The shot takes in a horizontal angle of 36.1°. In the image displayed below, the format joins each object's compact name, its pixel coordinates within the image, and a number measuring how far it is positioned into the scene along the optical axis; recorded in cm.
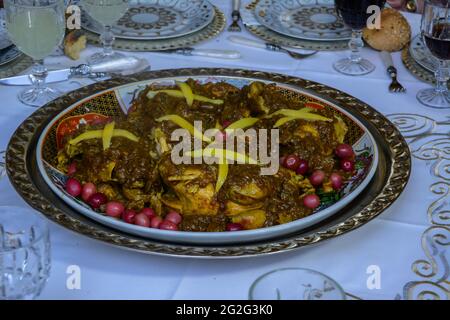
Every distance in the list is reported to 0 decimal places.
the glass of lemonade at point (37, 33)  194
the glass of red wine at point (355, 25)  214
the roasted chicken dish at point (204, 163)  144
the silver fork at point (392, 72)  211
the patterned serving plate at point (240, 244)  132
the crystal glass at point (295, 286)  106
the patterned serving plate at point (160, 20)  237
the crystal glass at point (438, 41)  198
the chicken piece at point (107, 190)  155
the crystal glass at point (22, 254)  119
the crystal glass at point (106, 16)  217
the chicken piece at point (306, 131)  165
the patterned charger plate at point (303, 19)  240
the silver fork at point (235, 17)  245
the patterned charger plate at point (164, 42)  230
